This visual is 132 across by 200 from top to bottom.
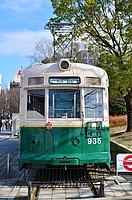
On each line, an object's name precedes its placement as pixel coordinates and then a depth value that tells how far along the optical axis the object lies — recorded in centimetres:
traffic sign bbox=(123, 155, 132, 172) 816
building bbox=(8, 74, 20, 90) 7248
